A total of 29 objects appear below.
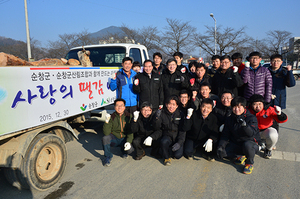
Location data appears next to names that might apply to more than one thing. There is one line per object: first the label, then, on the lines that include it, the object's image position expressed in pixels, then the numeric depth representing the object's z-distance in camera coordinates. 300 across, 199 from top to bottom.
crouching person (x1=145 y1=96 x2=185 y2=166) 3.90
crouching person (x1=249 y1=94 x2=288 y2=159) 3.84
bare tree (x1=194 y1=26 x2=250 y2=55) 29.16
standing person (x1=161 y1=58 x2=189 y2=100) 4.58
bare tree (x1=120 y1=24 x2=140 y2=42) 24.98
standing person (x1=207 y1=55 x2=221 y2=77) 4.77
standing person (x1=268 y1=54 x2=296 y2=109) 4.14
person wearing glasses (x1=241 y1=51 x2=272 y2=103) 4.20
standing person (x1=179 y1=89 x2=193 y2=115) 4.30
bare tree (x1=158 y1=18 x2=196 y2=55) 26.86
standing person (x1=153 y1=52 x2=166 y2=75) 5.03
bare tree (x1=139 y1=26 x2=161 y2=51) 25.61
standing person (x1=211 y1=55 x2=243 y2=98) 4.20
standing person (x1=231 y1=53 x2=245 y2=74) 4.73
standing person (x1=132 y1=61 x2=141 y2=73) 4.84
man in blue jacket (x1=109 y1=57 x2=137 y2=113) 4.45
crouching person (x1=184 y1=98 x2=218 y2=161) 3.81
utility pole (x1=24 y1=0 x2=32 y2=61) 14.57
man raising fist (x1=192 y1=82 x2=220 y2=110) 4.20
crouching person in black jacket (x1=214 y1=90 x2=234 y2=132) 3.94
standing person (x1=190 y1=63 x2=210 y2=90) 4.59
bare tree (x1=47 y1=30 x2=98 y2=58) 24.38
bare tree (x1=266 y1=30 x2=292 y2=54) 34.16
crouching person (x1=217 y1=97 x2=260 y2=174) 3.43
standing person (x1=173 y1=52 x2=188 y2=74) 4.92
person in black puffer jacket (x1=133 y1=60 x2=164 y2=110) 4.49
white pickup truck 2.38
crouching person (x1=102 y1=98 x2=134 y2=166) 3.91
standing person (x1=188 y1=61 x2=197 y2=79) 4.94
